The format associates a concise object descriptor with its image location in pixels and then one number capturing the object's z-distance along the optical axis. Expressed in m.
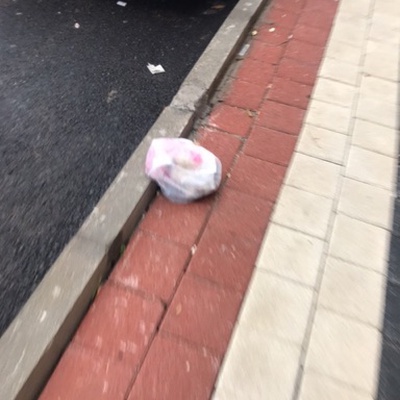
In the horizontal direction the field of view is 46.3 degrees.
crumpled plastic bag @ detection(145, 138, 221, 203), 2.18
